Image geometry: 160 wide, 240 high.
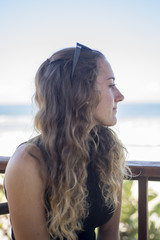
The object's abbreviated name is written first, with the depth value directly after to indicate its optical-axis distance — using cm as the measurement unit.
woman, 116
